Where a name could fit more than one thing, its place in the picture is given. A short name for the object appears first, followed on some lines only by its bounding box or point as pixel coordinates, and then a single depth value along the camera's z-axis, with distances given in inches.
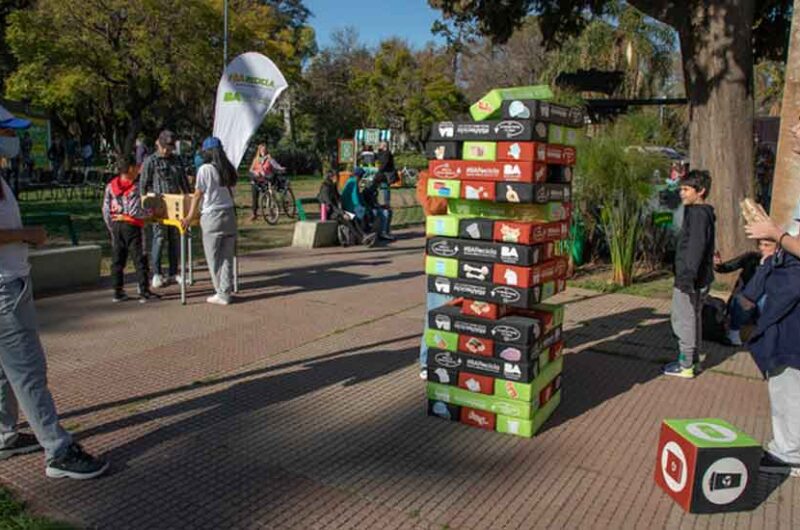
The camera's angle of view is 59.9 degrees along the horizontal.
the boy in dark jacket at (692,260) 216.4
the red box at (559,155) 177.8
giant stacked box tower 172.1
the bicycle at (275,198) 624.7
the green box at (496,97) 179.2
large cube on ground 139.6
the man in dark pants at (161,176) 334.3
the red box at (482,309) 180.1
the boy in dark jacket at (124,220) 305.4
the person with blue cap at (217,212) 306.3
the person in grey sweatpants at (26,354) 140.3
